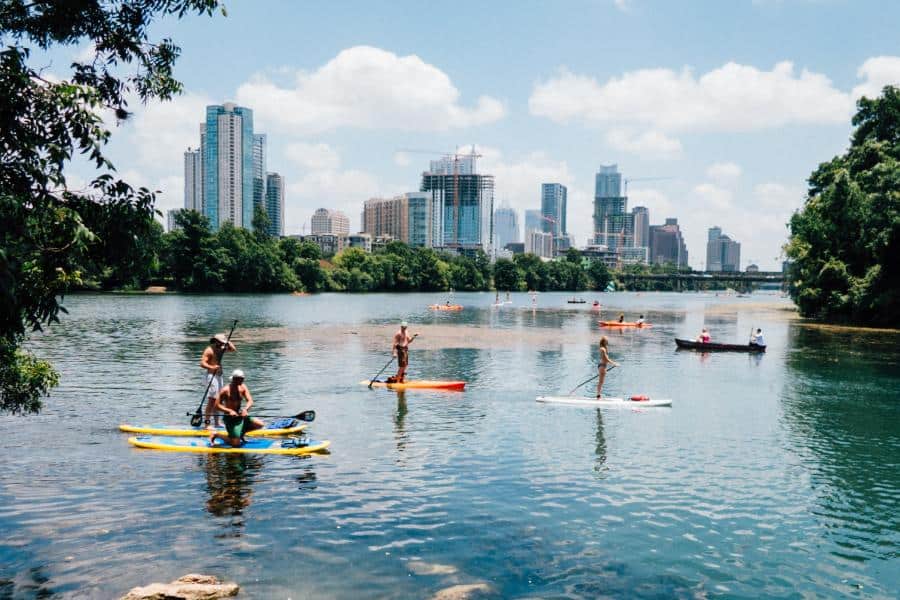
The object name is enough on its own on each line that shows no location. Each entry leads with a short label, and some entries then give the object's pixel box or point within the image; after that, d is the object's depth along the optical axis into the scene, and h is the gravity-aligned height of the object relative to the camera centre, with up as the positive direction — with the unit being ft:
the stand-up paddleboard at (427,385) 96.73 -12.86
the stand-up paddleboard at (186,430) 64.44 -12.95
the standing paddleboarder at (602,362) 89.15 -8.85
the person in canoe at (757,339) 155.63 -9.88
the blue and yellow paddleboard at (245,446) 59.77 -13.28
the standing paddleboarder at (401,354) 97.71 -8.69
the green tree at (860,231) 208.23 +20.48
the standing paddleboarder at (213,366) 67.46 -7.39
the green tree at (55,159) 30.19 +5.65
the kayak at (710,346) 158.92 -11.78
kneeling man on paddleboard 60.23 -10.45
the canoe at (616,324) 240.12 -10.51
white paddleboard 86.17 -13.24
